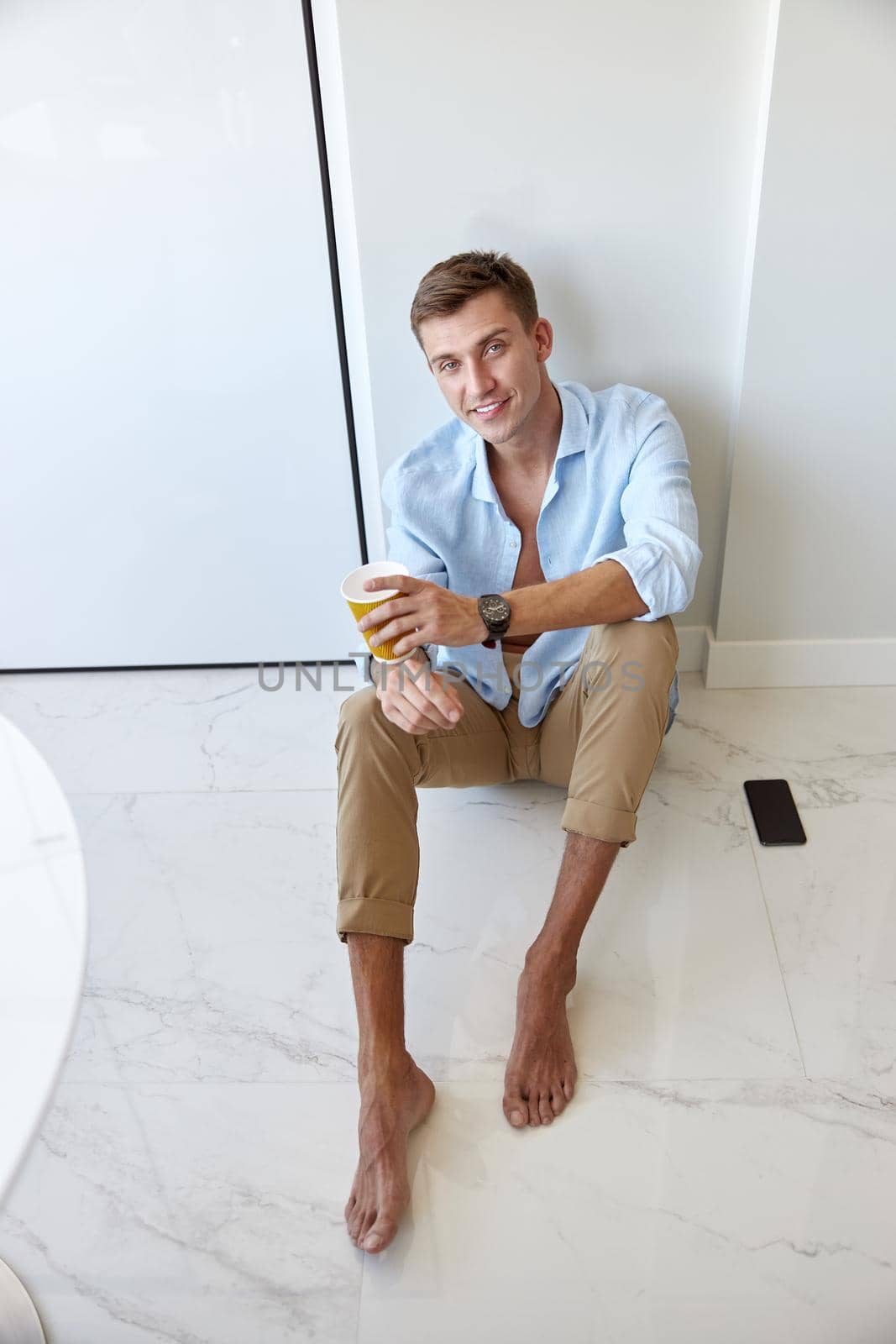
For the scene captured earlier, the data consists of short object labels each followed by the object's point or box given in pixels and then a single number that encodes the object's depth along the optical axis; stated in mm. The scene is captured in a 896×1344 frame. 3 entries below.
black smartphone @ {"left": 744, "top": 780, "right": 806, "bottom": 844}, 1689
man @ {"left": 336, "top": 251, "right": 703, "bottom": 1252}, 1338
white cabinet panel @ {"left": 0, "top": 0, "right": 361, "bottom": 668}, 1642
